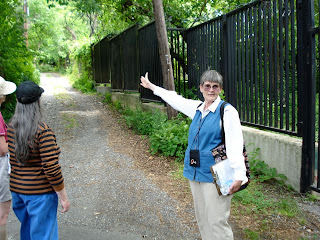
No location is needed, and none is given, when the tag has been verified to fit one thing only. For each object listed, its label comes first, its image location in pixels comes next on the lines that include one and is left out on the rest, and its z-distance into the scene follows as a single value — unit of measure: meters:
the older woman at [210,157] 2.69
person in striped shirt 2.58
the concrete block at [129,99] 10.96
